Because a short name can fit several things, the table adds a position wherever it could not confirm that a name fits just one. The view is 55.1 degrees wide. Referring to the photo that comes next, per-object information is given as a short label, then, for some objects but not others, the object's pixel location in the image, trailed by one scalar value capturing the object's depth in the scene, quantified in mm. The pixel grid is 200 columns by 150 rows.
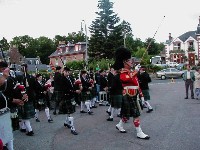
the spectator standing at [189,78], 9496
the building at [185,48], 35008
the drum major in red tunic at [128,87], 4602
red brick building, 36133
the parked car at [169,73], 21470
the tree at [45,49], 53198
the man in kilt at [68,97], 5091
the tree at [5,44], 55581
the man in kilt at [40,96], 6249
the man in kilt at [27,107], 5010
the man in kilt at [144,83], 7194
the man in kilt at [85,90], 7501
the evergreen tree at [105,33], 28677
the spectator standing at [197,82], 9233
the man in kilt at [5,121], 2948
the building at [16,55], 37986
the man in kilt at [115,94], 5935
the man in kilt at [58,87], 5167
